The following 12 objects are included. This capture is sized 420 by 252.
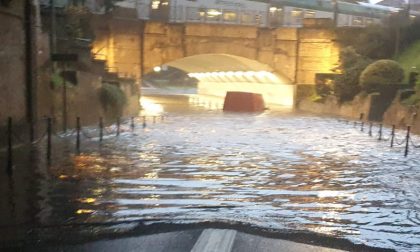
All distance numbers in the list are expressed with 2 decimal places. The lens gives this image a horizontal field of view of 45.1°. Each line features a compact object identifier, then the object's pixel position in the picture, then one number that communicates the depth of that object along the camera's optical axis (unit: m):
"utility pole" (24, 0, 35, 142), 13.55
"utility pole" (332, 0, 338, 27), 38.60
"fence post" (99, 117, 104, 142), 15.26
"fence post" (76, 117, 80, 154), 13.09
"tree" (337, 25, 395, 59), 33.94
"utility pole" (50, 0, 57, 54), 16.98
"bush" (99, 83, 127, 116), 20.34
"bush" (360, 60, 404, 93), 26.45
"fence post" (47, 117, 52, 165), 11.27
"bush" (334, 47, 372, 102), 29.17
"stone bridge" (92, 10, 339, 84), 32.75
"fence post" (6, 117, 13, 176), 9.39
